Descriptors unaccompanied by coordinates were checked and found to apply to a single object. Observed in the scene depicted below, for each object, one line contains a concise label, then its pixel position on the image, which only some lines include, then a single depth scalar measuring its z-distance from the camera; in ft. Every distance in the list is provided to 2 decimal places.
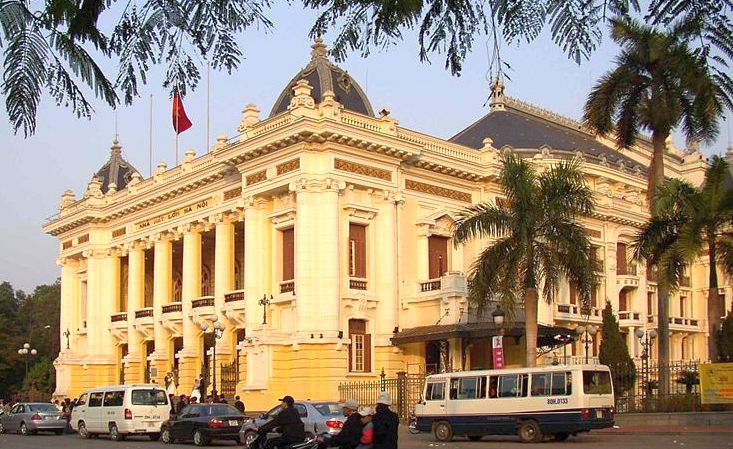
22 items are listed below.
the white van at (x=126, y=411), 106.11
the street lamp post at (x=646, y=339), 152.50
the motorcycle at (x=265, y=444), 48.39
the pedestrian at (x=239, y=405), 118.93
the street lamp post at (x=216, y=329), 125.01
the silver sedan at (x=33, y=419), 122.93
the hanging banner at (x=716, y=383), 96.22
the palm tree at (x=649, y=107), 110.63
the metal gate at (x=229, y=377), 148.77
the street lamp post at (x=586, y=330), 126.52
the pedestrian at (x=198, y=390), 129.18
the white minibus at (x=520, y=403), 85.81
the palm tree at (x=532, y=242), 107.65
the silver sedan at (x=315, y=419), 86.38
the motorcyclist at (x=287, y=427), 50.37
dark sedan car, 93.20
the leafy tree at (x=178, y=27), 17.01
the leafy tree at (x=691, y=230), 109.60
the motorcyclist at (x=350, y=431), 40.19
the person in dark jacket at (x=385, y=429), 39.50
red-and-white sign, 101.24
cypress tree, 146.30
